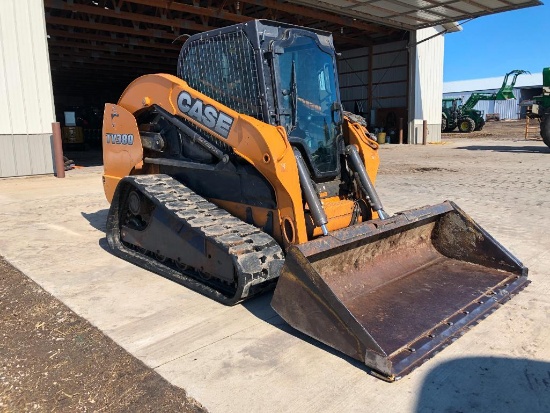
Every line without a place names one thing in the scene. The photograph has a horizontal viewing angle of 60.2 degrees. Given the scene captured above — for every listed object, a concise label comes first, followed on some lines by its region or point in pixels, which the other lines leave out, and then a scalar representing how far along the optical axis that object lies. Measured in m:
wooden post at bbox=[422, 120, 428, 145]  23.52
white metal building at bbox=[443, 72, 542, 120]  59.50
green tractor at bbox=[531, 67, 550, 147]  17.23
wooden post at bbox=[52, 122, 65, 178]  12.19
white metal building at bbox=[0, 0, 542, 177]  11.62
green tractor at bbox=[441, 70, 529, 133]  33.88
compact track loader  3.43
